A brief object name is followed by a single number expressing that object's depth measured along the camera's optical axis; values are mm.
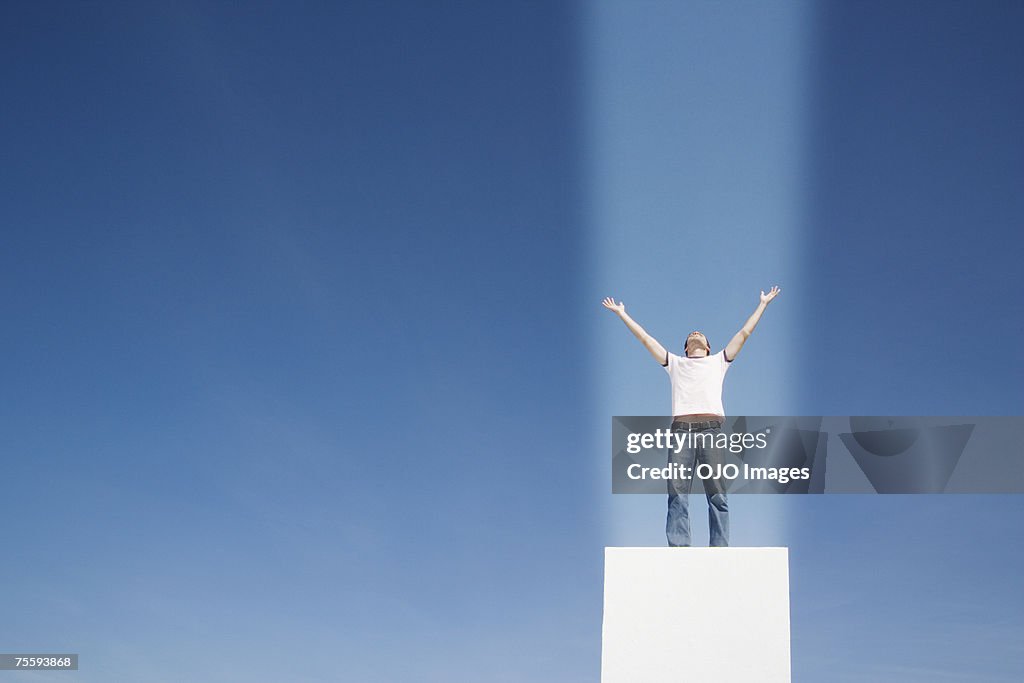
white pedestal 8836
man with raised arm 9531
